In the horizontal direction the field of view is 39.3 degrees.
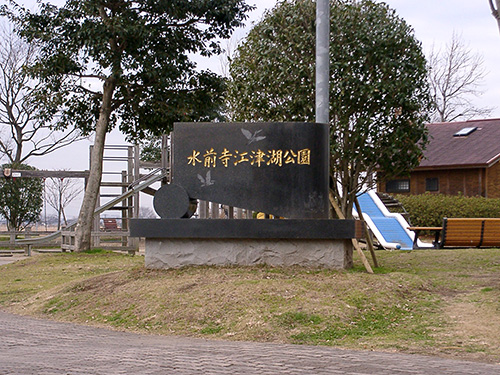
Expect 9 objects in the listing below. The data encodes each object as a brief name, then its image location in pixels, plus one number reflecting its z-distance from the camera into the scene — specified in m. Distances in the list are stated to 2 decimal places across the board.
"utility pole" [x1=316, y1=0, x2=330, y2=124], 12.77
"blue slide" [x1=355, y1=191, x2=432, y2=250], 22.12
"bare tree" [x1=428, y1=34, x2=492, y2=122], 50.28
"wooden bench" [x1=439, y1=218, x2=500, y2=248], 18.31
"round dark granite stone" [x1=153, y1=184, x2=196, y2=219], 12.33
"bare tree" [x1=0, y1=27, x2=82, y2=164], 39.16
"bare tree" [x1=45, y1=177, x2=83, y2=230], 43.38
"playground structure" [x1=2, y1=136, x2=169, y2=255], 25.00
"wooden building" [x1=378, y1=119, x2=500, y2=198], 33.88
